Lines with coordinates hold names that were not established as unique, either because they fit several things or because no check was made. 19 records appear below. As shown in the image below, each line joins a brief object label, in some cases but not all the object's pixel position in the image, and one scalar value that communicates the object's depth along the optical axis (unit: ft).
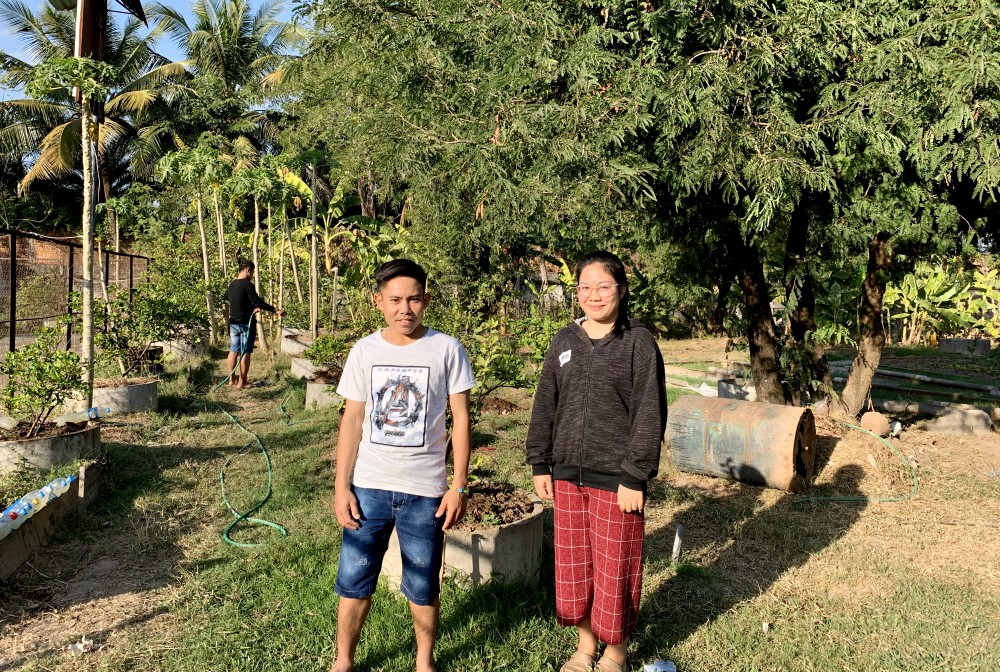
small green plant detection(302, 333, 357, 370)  28.27
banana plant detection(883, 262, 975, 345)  60.85
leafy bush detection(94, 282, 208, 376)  32.24
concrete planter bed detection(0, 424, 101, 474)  18.70
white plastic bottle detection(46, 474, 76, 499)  16.38
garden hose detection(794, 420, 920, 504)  21.04
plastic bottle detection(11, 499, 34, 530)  14.23
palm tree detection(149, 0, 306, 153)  91.81
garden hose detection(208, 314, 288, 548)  16.25
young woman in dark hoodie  10.32
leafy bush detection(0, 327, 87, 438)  19.72
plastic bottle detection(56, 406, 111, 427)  21.69
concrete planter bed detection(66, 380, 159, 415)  27.37
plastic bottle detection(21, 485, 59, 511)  15.29
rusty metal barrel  21.59
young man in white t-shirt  9.89
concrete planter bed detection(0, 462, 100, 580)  14.07
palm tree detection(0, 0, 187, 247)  85.51
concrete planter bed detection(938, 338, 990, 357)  62.03
